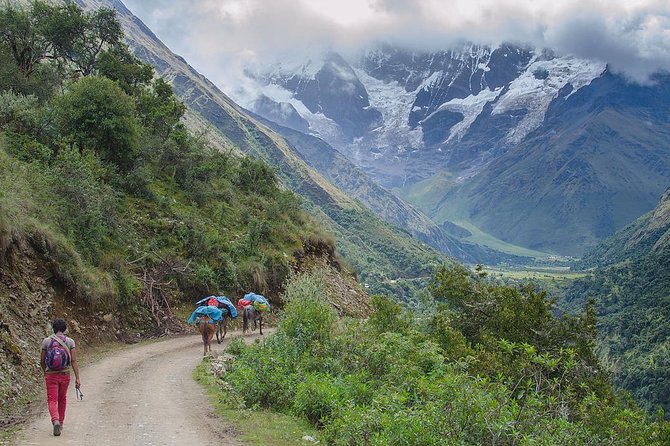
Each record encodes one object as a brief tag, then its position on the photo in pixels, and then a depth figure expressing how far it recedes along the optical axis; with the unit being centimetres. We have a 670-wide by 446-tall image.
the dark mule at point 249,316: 2819
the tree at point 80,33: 4194
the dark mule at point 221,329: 2562
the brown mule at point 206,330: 2211
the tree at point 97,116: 2977
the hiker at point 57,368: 1102
